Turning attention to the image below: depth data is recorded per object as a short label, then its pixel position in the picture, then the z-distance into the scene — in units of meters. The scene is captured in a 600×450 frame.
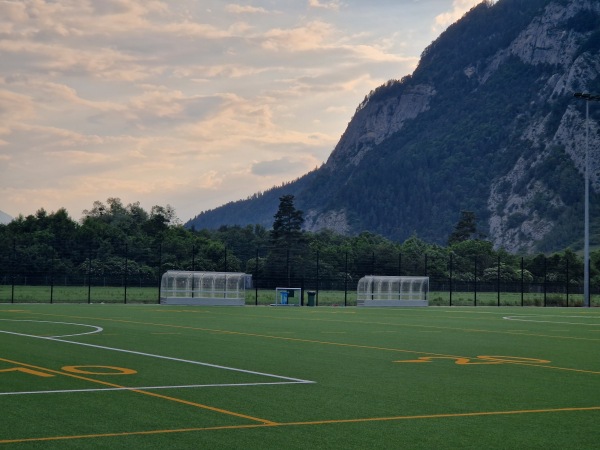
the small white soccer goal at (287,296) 56.34
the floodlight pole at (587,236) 61.38
